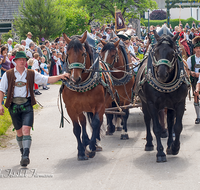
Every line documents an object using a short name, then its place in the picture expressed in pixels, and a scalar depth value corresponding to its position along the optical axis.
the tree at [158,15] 64.94
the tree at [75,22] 27.50
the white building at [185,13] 65.06
